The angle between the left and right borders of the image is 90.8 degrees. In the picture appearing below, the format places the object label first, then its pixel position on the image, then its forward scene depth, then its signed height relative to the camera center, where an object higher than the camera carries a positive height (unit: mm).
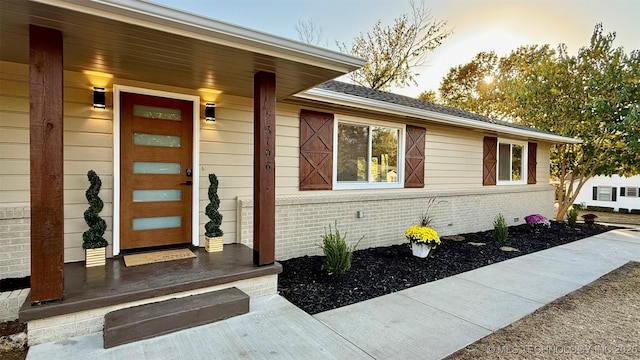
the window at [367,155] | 5902 +456
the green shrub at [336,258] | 4352 -1115
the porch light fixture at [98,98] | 3676 +923
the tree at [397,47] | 16391 +7050
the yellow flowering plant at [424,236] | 5332 -985
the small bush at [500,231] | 7082 -1176
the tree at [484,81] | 19220 +6463
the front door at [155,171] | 3992 +87
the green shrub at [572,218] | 9570 -1177
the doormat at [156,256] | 3662 -973
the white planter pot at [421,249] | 5396 -1226
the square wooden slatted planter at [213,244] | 4176 -887
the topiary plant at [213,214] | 4211 -487
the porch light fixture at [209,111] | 4391 +924
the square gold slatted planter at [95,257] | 3467 -886
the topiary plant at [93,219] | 3453 -464
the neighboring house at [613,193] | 18172 -831
